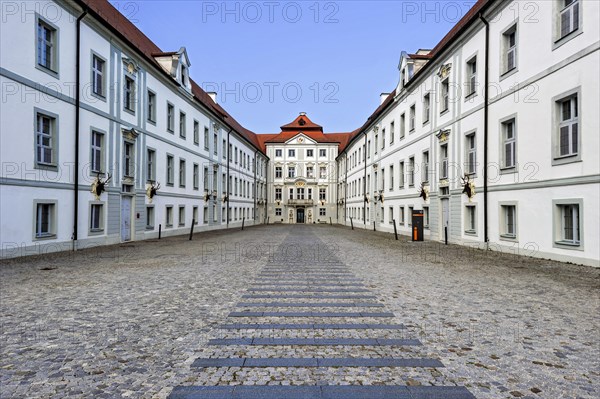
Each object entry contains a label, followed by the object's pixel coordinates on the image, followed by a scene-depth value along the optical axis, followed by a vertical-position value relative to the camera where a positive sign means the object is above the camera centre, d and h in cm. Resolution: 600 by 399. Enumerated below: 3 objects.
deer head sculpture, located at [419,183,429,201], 2168 +72
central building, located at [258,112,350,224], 6034 +432
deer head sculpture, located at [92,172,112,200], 1628 +78
